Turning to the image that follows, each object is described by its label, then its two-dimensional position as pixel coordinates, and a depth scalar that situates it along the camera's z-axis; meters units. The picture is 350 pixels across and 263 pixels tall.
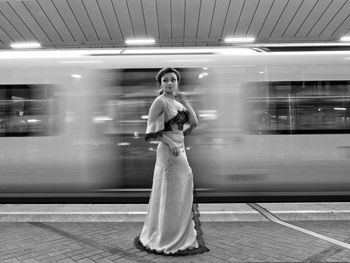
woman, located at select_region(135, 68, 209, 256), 3.57
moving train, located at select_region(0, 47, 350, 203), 5.63
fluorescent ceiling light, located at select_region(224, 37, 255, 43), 14.45
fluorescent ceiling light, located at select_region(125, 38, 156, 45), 14.54
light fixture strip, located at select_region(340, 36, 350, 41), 14.46
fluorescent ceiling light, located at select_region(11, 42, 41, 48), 14.95
